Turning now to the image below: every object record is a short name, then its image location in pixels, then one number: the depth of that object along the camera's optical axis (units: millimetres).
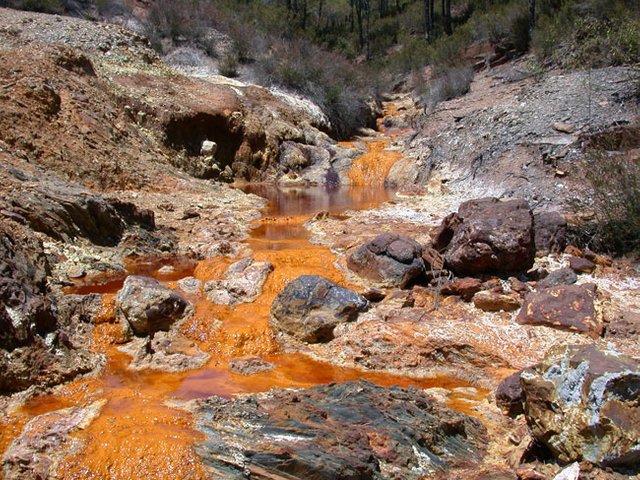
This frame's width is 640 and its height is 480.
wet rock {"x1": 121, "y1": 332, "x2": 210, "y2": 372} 5113
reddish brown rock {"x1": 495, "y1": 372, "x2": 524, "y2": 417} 4328
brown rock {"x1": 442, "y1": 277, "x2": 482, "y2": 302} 6250
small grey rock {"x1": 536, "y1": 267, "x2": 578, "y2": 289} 6288
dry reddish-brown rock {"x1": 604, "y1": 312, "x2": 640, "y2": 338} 5398
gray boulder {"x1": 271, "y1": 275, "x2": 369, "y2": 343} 5812
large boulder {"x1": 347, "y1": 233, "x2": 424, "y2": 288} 6730
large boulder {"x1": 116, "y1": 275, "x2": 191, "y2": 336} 5629
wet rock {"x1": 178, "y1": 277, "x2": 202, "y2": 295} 6590
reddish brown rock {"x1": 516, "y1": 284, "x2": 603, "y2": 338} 5531
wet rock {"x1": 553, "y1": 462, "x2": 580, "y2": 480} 3092
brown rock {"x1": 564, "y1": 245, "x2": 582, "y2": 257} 6914
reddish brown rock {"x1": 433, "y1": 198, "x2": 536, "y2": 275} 6352
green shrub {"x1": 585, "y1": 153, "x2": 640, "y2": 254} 7016
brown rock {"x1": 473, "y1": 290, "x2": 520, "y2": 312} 5984
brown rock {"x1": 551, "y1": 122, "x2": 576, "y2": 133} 10562
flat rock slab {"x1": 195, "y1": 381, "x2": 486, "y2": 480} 3158
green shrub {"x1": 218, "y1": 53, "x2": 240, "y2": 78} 18688
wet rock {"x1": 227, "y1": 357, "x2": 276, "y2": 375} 5148
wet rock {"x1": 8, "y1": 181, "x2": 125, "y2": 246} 6855
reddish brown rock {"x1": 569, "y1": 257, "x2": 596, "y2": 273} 6621
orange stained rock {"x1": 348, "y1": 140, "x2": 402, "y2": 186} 14070
